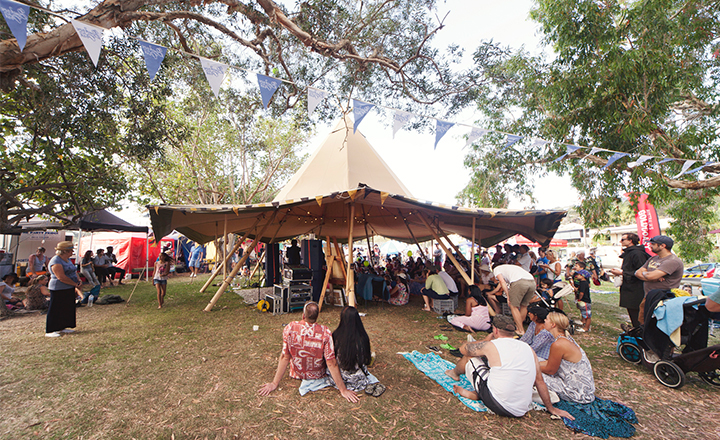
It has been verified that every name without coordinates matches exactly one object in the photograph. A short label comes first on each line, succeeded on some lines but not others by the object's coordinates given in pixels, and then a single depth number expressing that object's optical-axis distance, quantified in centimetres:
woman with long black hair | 331
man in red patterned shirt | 313
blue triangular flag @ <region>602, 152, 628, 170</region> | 596
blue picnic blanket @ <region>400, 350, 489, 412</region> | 311
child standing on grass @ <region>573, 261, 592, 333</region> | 565
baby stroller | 328
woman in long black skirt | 475
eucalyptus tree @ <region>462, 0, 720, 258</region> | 638
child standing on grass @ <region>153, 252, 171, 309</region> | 714
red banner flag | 951
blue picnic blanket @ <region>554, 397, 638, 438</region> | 263
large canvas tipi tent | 604
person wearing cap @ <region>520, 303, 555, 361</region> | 344
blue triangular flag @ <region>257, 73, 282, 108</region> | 443
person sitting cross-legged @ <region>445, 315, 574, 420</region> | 271
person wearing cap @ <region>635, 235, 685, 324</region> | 408
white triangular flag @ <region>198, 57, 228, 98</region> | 406
